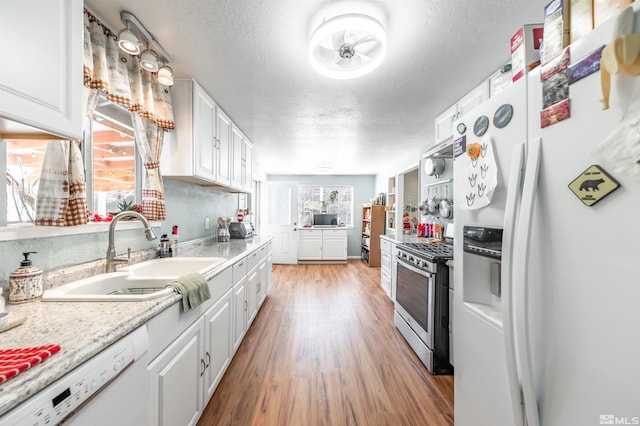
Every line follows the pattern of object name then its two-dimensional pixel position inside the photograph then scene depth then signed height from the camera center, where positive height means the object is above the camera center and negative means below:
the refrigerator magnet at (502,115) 0.85 +0.37
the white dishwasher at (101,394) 0.51 -0.47
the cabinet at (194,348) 0.97 -0.73
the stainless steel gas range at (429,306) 1.86 -0.76
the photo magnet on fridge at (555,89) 0.66 +0.37
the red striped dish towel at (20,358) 0.50 -0.34
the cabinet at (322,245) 5.88 -0.79
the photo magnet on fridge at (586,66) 0.58 +0.38
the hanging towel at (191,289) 1.11 -0.38
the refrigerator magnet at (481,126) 0.98 +0.38
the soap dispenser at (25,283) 0.91 -0.28
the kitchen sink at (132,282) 0.95 -0.37
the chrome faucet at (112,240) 1.32 -0.16
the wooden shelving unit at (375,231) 5.42 -0.40
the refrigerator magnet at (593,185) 0.55 +0.07
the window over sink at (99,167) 1.10 +0.26
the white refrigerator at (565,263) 0.53 -0.13
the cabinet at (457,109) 1.87 +0.95
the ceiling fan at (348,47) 1.21 +0.99
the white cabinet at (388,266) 3.21 -0.77
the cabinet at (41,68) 0.71 +0.48
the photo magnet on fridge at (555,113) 0.65 +0.29
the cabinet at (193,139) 1.94 +0.64
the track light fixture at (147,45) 1.29 +0.99
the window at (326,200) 6.64 +0.34
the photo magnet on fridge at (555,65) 0.65 +0.43
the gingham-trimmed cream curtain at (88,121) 1.14 +0.61
